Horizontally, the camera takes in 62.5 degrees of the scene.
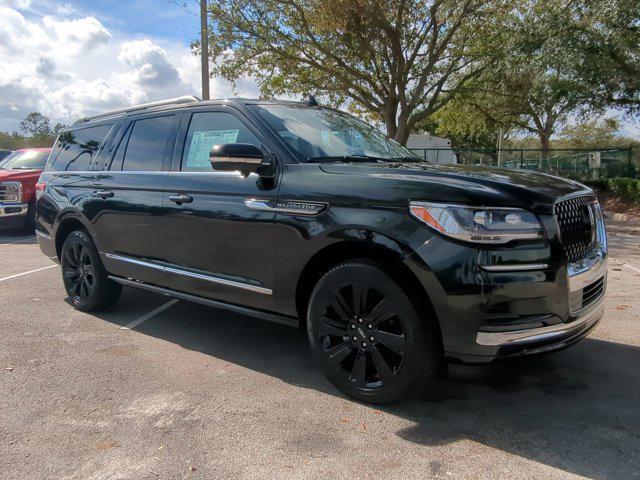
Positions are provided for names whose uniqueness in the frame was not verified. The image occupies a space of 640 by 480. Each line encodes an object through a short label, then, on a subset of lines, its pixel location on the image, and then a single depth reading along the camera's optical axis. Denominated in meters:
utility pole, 13.45
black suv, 2.73
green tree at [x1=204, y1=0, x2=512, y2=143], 16.03
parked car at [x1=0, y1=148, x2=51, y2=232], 10.45
